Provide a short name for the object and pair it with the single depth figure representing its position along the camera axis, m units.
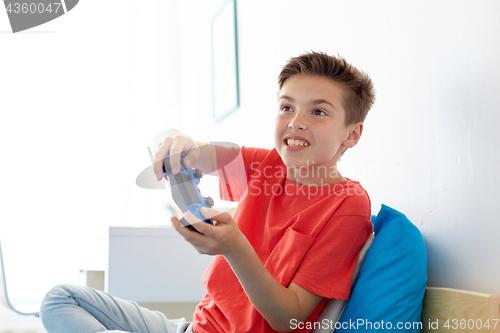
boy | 0.74
